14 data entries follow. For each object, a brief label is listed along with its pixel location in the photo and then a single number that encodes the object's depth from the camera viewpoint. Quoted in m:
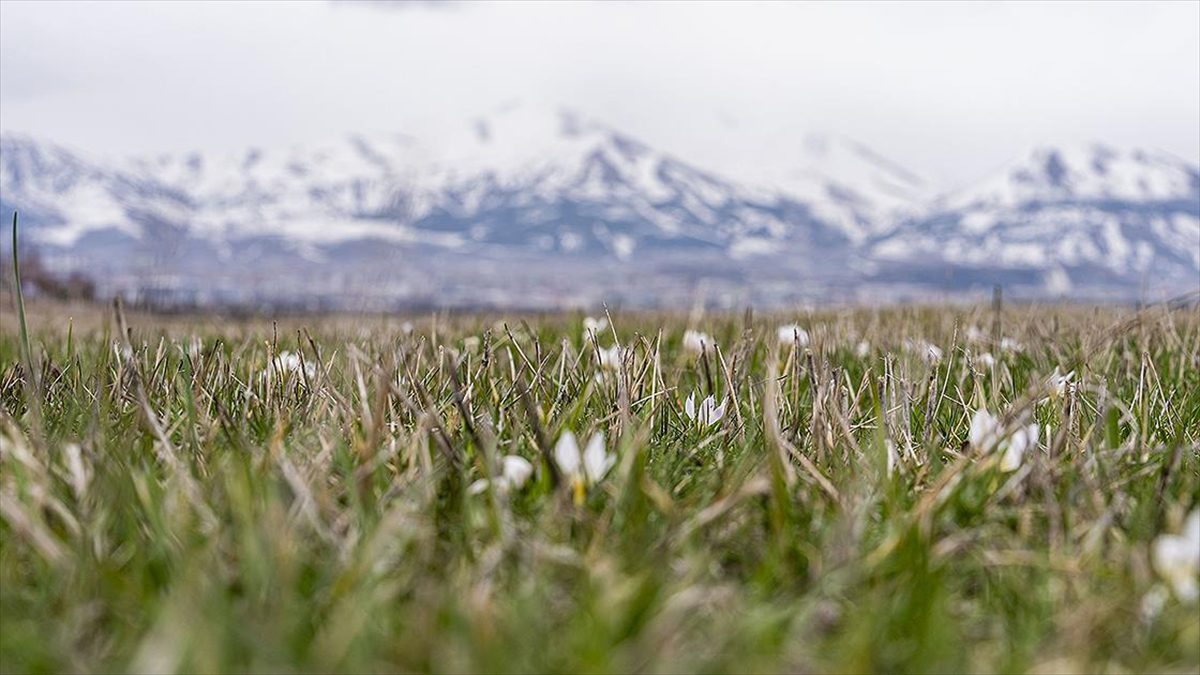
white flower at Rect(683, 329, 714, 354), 5.05
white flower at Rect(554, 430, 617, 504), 2.36
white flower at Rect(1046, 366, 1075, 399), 3.26
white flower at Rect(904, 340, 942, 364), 4.32
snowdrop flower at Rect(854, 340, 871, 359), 5.50
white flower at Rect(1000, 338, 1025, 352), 5.45
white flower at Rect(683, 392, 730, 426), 3.28
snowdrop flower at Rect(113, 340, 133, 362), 3.50
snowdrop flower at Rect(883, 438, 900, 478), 2.76
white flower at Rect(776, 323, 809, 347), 5.05
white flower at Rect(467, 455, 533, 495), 2.33
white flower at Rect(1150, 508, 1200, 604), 1.74
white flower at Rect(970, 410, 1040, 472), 2.58
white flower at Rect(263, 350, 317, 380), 3.61
